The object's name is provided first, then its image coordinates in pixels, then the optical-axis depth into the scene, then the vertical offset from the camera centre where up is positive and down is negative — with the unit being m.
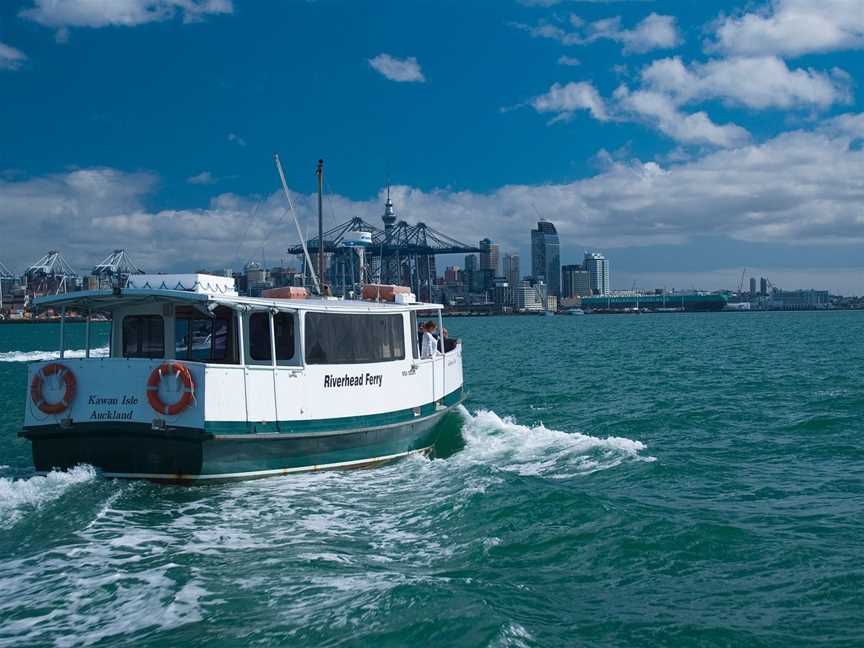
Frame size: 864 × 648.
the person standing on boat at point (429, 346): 17.78 -0.71
